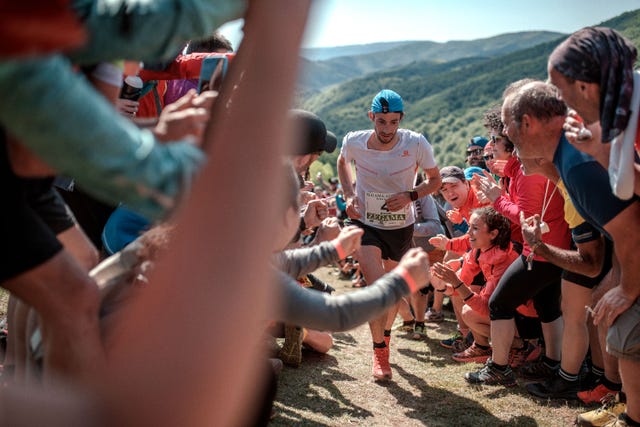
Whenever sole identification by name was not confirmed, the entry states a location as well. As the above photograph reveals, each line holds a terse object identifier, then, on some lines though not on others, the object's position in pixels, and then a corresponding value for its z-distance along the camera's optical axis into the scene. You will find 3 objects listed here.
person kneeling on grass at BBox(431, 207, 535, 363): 4.68
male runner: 4.96
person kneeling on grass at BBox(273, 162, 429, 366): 1.89
